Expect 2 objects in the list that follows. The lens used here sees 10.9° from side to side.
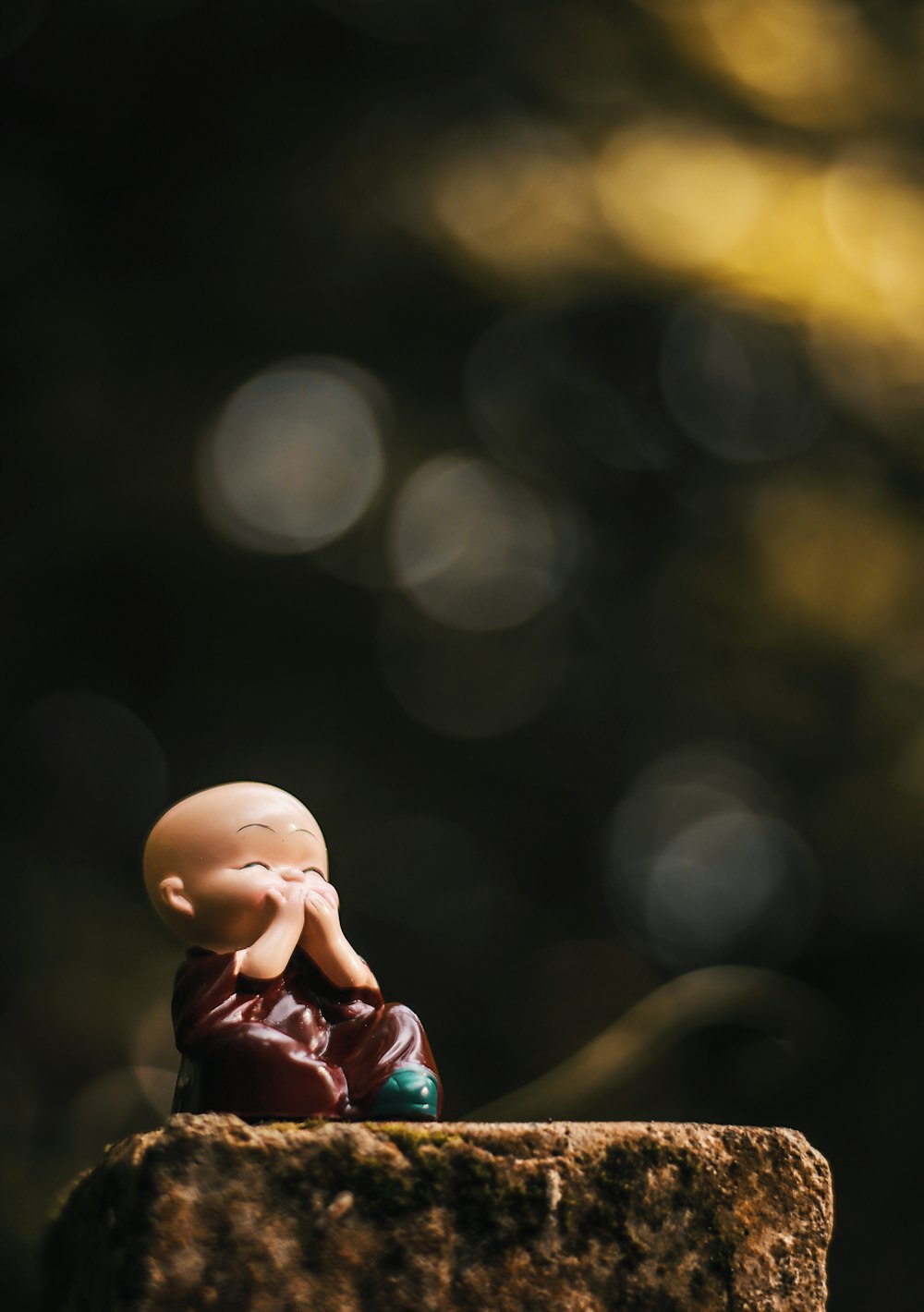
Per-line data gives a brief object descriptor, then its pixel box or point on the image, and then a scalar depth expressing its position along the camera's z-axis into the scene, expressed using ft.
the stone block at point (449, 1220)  1.91
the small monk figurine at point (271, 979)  1.98
